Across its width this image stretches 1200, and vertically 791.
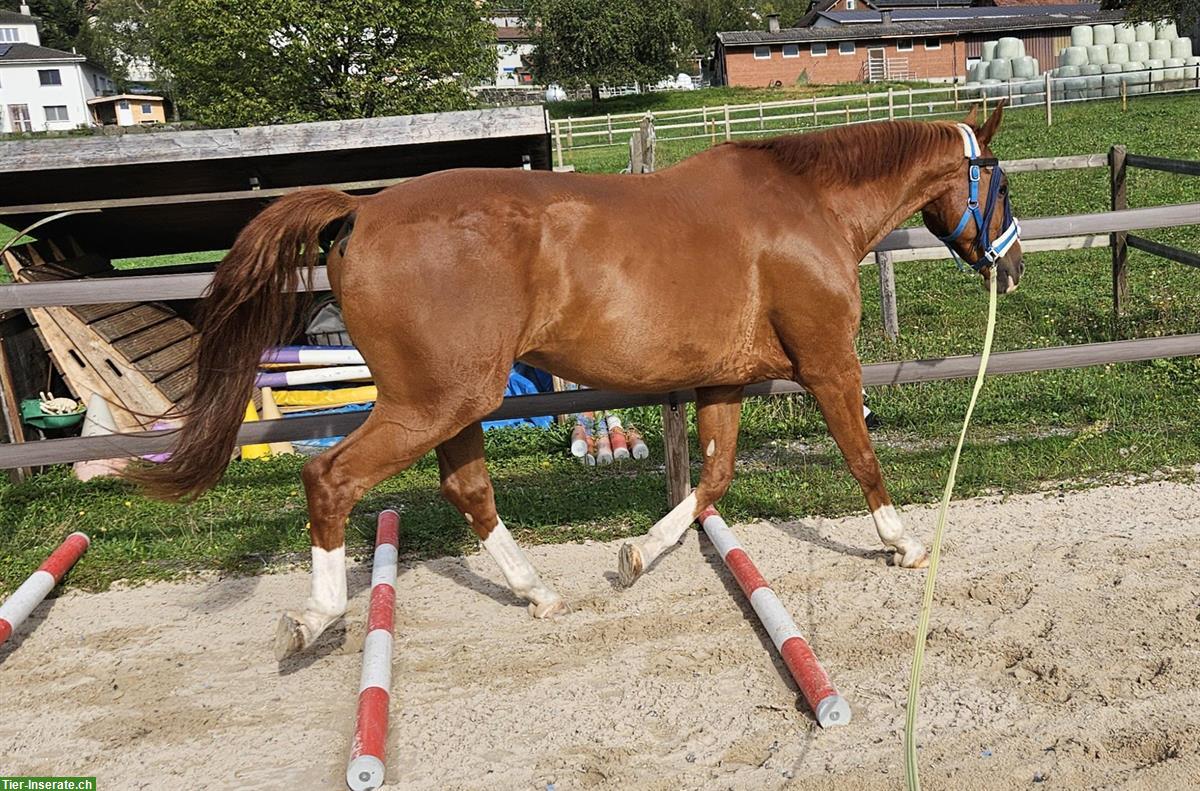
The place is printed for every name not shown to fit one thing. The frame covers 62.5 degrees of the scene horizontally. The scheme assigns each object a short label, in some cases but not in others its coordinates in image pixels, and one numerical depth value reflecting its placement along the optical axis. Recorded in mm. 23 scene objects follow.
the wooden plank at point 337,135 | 6070
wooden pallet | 7289
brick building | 59219
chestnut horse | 3592
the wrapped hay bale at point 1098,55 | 36094
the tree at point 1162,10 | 32781
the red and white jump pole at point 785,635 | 3207
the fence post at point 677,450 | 5188
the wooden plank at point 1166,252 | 7863
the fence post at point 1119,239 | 8391
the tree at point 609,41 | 57688
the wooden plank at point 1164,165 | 7723
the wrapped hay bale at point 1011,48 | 41250
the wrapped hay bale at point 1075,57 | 36625
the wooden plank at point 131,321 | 7520
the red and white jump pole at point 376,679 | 3025
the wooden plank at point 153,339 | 7566
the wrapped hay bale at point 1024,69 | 36812
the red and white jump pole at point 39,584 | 4168
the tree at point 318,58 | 33938
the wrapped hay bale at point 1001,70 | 37375
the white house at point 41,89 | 75250
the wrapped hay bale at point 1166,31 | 38000
